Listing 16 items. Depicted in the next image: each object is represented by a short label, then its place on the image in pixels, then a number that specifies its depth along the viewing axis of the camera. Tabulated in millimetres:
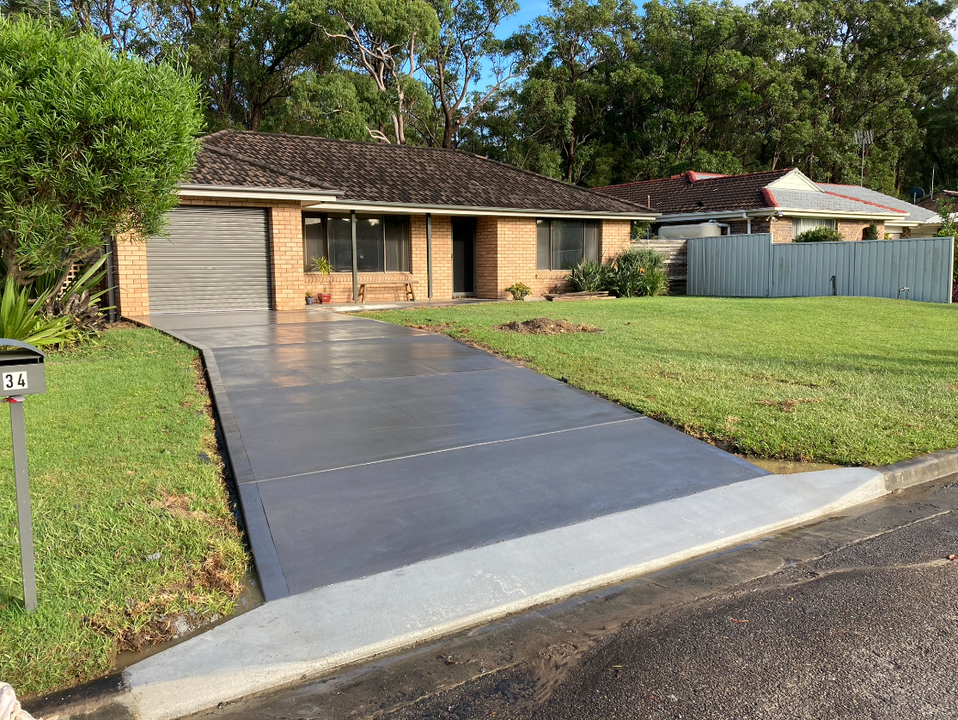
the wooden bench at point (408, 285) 21589
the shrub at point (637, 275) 23708
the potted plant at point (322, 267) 20547
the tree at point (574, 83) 42312
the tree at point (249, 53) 36094
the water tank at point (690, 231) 27875
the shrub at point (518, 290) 22708
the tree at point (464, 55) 40531
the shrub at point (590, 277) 23578
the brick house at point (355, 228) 16734
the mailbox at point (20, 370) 3416
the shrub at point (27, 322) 9789
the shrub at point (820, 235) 26172
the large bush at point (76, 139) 9734
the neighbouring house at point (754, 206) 28109
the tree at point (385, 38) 35094
